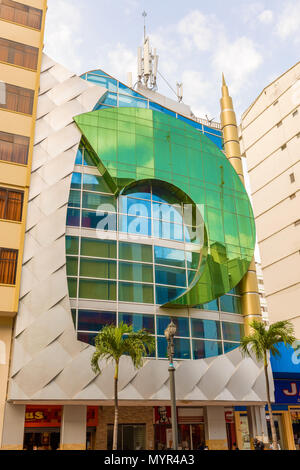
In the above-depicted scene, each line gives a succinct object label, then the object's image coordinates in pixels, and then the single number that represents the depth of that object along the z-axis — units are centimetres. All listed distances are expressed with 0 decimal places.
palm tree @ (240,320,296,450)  2584
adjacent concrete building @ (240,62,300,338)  4859
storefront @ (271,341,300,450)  3381
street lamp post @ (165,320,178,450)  1806
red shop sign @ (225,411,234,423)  3453
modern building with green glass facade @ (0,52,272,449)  2536
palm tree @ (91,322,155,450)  2281
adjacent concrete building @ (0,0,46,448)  2544
